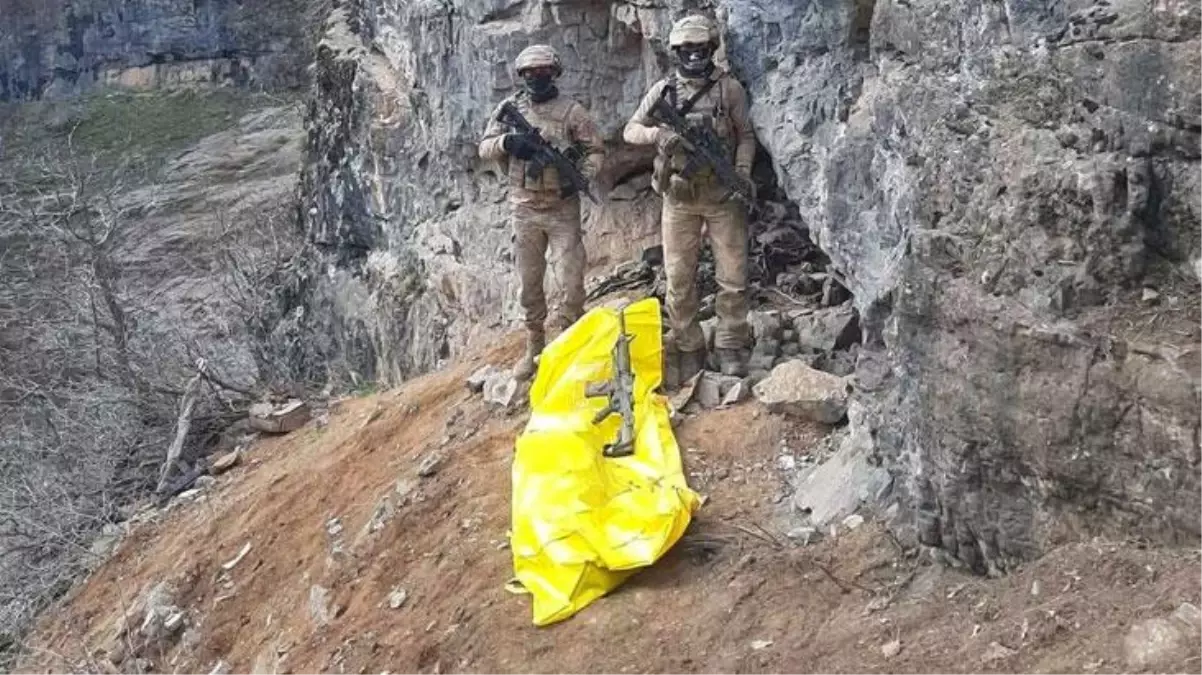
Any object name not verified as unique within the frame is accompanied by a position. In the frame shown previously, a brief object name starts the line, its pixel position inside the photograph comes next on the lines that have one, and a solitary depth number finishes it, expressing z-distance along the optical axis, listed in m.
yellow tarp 4.79
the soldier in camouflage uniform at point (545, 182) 6.61
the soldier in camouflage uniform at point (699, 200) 6.14
